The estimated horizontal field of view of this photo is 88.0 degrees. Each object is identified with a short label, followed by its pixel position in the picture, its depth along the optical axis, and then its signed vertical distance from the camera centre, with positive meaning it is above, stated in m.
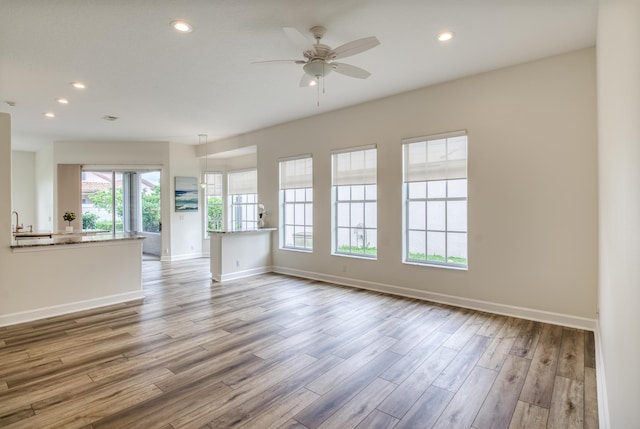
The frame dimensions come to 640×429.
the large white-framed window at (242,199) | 8.76 +0.35
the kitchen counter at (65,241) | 4.13 -0.38
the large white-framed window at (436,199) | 4.57 +0.17
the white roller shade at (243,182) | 8.73 +0.82
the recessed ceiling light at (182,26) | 3.04 +1.74
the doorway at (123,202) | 8.58 +0.28
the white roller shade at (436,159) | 4.52 +0.74
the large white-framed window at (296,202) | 6.51 +0.19
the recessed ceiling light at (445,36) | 3.28 +1.76
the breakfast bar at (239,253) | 6.17 -0.80
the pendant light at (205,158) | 8.20 +1.50
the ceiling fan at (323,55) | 2.92 +1.47
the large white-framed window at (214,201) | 9.41 +0.32
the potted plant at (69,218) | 6.82 -0.10
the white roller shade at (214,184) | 9.41 +0.81
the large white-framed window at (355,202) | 5.54 +0.17
